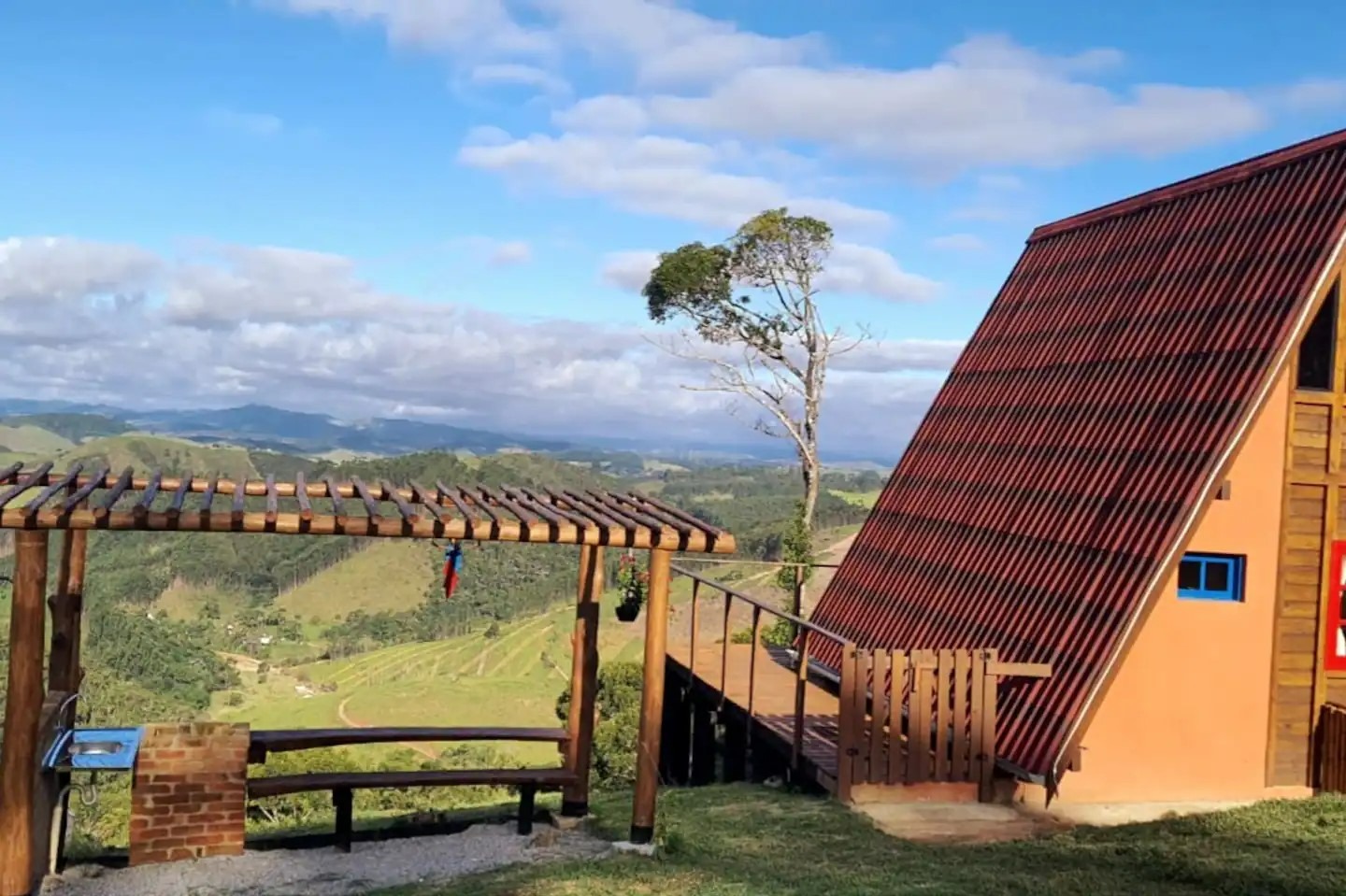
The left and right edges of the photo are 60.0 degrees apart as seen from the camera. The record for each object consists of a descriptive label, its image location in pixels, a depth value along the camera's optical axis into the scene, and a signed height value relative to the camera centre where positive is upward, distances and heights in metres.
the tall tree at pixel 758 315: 26.42 +3.75
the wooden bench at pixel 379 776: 8.45 -2.50
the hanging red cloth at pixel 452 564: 9.54 -0.98
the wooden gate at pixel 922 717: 9.15 -1.93
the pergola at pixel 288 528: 7.07 -0.55
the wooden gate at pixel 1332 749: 9.45 -2.07
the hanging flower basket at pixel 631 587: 13.51 -1.57
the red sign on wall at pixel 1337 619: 9.78 -1.02
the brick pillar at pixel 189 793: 7.88 -2.48
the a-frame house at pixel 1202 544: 9.21 -0.47
